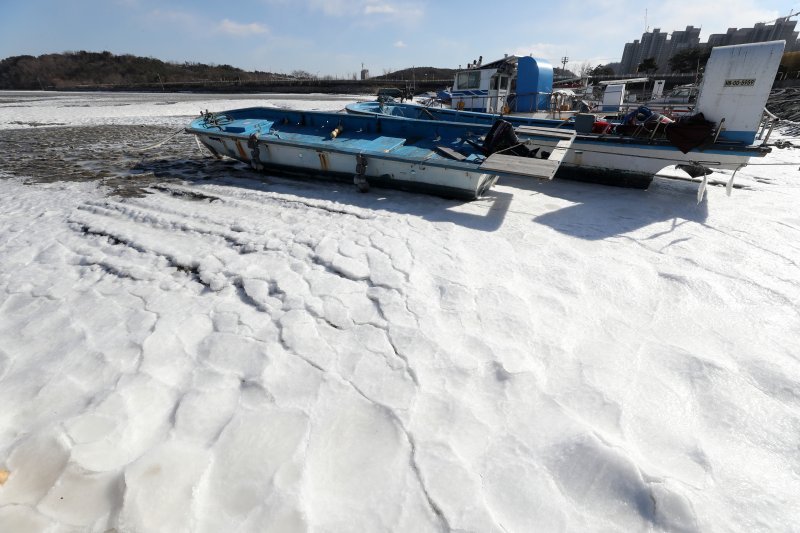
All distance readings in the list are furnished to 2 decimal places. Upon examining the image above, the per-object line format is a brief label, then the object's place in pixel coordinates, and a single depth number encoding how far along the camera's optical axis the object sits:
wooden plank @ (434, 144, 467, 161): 5.97
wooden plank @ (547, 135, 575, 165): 5.21
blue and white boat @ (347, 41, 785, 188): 5.04
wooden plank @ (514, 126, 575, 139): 6.24
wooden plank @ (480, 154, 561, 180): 4.59
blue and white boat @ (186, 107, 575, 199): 5.39
